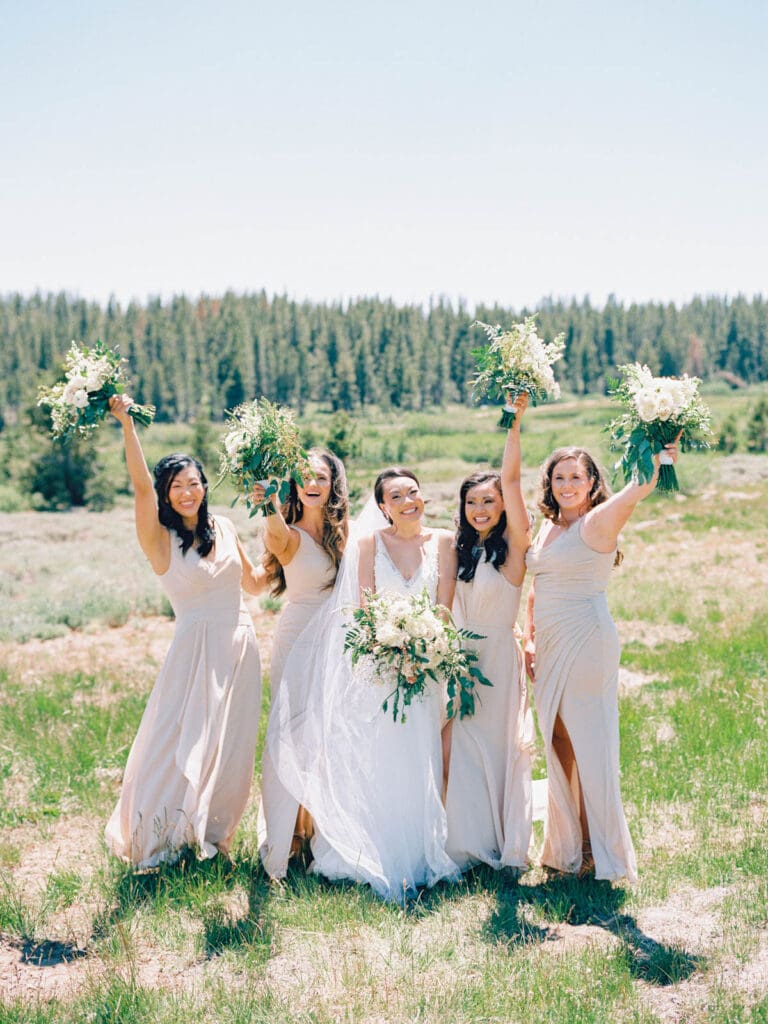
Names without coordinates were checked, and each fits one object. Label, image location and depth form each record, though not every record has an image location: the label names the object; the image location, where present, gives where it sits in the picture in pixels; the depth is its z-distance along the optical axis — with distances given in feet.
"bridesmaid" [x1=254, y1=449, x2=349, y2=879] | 21.44
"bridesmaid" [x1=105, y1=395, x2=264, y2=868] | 20.57
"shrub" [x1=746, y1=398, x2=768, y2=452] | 173.06
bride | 19.35
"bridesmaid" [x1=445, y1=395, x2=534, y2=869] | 20.03
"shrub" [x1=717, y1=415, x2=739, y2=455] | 166.61
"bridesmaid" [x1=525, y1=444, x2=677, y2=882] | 19.35
